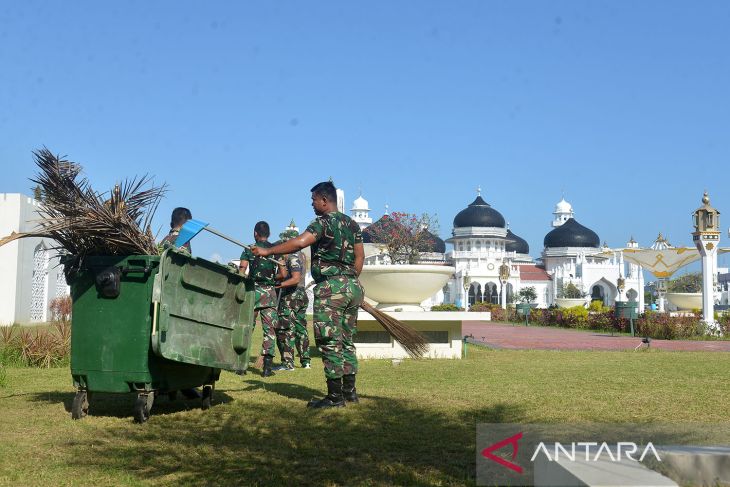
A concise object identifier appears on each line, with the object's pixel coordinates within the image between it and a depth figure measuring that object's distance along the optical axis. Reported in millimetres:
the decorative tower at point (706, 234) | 21141
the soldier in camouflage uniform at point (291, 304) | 7805
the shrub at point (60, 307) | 17500
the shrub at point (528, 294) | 73375
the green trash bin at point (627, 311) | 19219
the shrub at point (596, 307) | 30670
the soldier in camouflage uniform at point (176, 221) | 6031
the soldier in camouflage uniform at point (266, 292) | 7566
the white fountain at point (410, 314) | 9875
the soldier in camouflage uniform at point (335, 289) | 5324
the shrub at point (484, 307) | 40625
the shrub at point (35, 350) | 9047
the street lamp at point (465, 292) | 60956
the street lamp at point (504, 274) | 51456
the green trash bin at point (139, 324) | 4660
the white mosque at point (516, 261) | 76250
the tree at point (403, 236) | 43156
